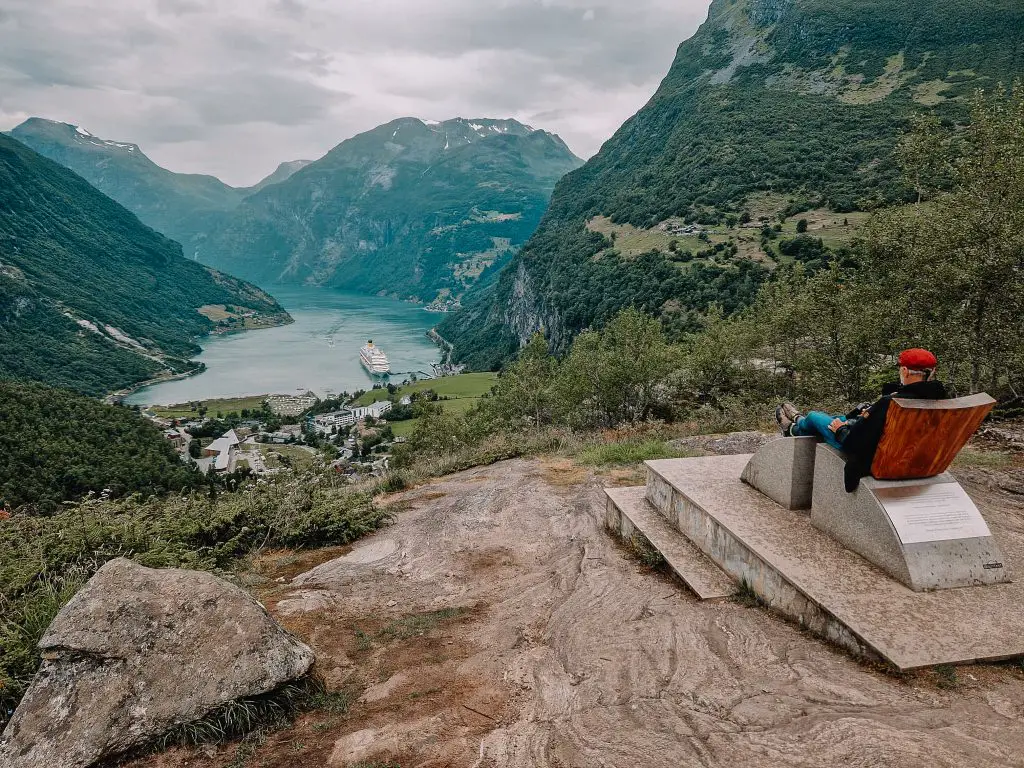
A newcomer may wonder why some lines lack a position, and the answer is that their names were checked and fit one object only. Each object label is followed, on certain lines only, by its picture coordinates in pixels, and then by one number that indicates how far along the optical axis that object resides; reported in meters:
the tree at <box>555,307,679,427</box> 22.12
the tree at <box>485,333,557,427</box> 30.44
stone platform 4.12
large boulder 3.63
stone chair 4.81
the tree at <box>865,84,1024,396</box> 10.59
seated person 4.93
